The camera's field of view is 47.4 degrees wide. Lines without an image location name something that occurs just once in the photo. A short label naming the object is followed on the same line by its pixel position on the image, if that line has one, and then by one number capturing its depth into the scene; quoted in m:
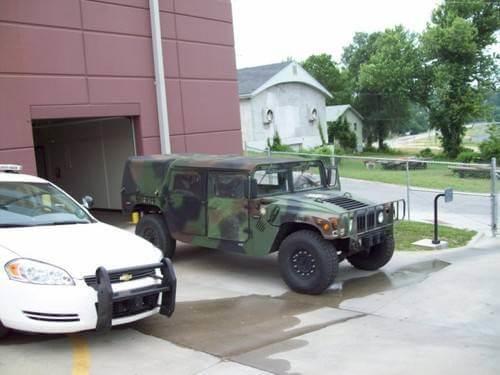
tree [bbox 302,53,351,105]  61.53
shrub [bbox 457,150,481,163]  35.44
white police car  4.92
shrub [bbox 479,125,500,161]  34.16
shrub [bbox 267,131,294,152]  35.96
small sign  10.46
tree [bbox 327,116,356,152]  51.47
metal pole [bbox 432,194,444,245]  10.41
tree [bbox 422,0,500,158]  44.50
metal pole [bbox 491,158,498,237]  11.40
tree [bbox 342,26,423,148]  48.16
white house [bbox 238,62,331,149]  36.16
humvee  7.28
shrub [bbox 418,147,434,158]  46.06
